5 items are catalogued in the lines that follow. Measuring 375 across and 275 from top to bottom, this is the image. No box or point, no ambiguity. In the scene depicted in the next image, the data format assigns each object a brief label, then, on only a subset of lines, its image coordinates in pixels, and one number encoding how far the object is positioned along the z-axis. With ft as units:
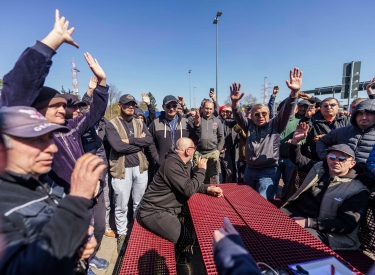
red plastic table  4.92
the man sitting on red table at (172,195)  7.64
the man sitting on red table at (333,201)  6.59
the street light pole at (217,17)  46.32
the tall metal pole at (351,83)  18.33
